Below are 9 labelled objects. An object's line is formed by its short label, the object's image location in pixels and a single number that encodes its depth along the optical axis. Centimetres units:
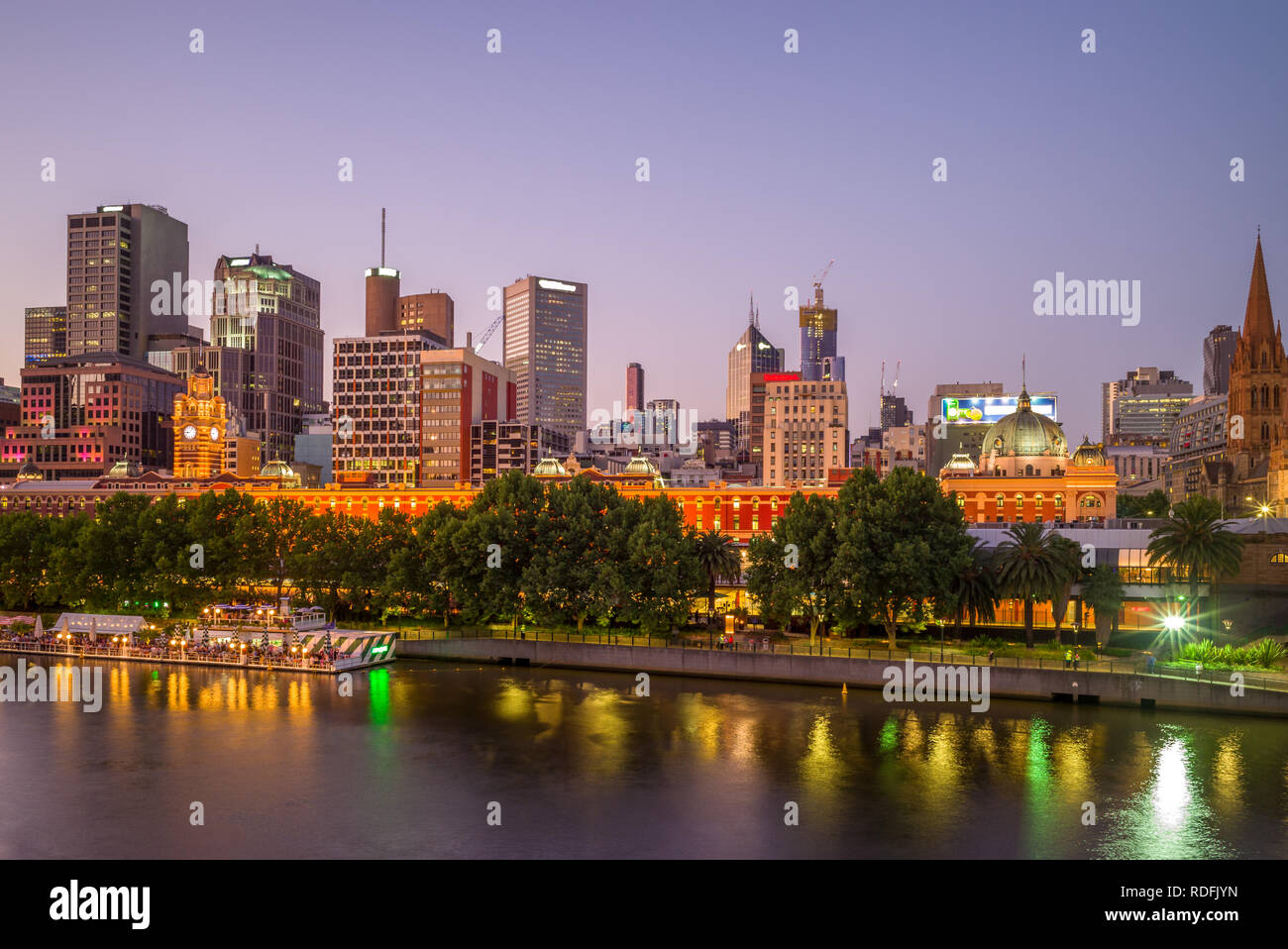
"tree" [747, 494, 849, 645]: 7112
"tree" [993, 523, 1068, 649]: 6781
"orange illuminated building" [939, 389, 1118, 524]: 12588
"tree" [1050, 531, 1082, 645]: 6844
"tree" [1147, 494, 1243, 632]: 6644
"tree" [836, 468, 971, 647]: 6879
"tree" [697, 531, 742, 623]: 7881
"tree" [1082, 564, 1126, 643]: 6906
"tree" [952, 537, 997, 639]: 7031
